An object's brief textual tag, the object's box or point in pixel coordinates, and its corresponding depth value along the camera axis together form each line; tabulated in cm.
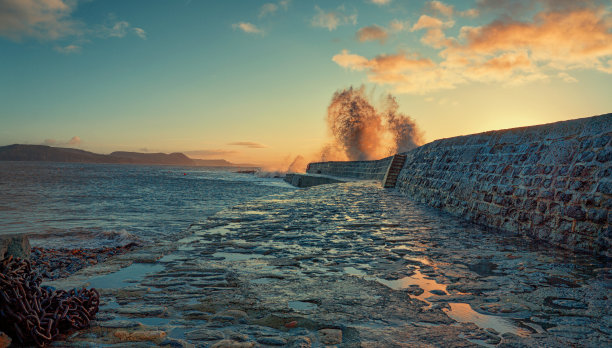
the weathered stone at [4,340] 199
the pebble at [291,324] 251
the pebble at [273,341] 225
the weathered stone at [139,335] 228
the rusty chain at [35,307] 208
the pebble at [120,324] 246
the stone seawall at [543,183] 469
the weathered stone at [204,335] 231
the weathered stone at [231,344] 220
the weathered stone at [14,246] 261
